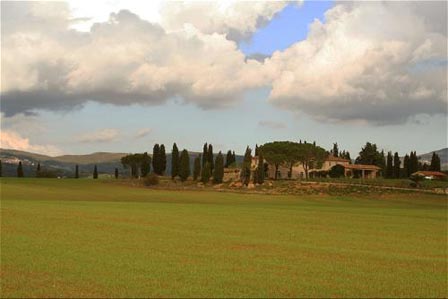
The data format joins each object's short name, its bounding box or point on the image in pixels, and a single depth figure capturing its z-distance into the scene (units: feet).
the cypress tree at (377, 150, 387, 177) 541.09
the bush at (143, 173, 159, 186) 398.21
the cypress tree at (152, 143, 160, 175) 475.72
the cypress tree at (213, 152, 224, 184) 411.38
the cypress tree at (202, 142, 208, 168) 475.97
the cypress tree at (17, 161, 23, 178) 511.81
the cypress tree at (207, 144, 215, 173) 474.90
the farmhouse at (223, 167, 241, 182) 478.59
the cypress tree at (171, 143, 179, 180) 442.09
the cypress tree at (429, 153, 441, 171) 497.05
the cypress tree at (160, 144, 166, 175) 476.54
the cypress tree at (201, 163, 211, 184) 412.36
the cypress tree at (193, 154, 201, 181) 435.53
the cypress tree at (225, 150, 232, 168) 531.91
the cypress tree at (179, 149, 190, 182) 428.15
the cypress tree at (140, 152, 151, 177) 477.36
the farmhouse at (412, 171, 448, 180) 429.17
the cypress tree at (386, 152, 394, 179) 479.41
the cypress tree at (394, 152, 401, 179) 480.64
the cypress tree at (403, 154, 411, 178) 479.00
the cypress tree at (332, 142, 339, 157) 641.90
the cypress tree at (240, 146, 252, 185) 417.08
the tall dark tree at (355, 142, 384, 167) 570.05
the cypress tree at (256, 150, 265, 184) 394.32
